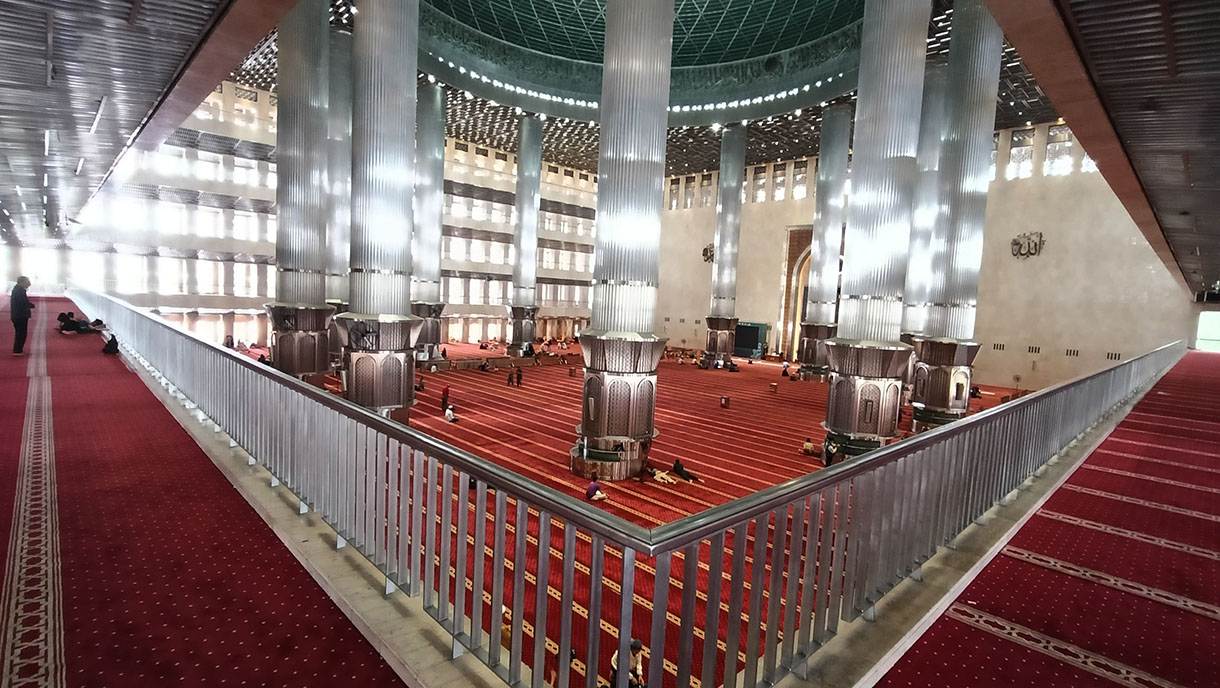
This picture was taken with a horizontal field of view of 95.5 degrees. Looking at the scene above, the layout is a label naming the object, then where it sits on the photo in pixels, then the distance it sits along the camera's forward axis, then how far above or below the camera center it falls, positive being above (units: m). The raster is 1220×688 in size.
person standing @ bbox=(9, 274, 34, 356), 7.66 -0.55
